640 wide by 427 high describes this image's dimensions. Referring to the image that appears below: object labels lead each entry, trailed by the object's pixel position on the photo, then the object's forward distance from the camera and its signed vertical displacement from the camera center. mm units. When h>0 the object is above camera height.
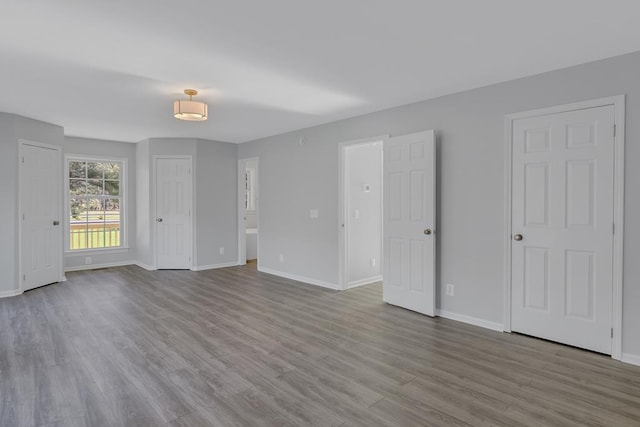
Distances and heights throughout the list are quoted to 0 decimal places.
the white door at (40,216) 5121 -120
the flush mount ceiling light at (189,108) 3897 +1103
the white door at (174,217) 6754 -174
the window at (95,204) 6711 +81
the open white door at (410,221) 3980 -167
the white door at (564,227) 2969 -179
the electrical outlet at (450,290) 3912 -914
